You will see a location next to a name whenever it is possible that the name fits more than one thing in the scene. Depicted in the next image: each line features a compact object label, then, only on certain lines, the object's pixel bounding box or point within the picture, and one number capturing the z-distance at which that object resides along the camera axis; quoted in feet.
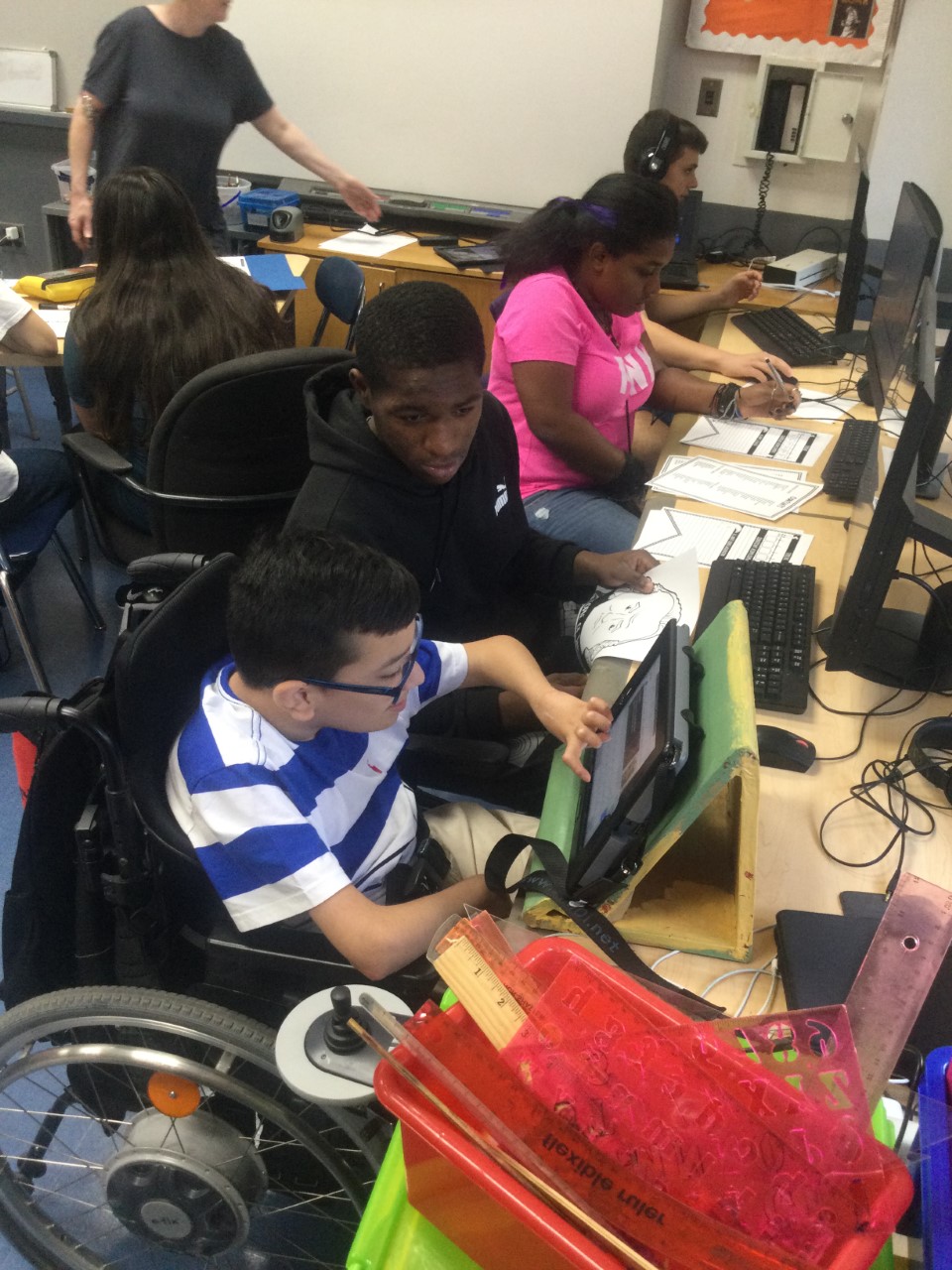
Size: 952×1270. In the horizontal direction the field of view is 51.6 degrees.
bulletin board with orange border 10.45
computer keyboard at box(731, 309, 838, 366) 8.55
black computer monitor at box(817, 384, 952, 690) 3.85
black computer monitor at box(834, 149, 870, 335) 8.20
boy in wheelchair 3.31
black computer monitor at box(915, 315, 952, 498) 4.28
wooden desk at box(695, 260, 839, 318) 9.99
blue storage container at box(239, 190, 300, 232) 11.85
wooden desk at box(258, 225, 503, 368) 11.12
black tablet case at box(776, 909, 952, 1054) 2.85
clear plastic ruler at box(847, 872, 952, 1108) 2.49
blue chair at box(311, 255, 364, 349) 8.59
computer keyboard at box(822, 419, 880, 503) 6.35
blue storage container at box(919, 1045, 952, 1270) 2.07
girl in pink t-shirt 6.23
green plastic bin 2.29
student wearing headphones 9.17
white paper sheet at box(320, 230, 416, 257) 11.43
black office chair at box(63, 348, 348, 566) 5.56
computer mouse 4.11
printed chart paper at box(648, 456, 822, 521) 6.10
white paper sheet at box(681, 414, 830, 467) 6.85
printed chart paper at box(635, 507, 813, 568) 5.56
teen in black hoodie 4.41
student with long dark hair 6.49
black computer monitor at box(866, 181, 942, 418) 5.91
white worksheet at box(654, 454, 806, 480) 6.49
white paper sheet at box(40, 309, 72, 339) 7.99
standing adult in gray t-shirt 9.51
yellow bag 8.64
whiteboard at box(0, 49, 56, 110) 13.23
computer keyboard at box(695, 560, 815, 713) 4.52
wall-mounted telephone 10.98
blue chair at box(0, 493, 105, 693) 6.77
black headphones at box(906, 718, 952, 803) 4.11
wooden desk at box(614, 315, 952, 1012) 3.31
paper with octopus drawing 4.68
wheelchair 3.30
